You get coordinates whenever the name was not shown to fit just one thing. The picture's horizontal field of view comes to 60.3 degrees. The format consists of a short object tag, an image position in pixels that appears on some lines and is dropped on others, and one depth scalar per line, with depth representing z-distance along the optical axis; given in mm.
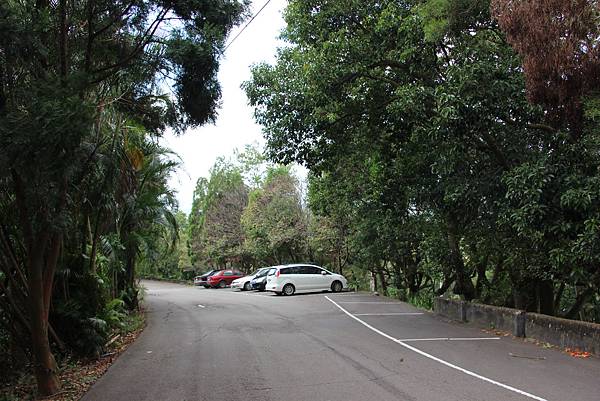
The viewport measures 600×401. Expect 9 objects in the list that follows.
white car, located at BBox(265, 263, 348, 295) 26797
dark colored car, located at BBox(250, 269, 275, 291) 30477
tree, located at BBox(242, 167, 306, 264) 34750
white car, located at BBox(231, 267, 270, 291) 32906
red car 39344
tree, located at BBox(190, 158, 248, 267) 42938
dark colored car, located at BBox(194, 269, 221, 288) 40331
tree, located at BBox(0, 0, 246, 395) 5398
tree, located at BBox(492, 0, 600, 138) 7918
